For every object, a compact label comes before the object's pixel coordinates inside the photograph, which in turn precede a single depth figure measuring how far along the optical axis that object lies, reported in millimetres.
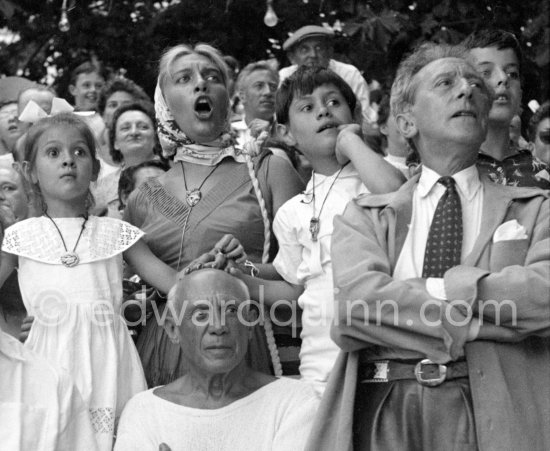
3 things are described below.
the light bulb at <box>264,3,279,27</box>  15570
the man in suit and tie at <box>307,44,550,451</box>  7621
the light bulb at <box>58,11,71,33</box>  16869
